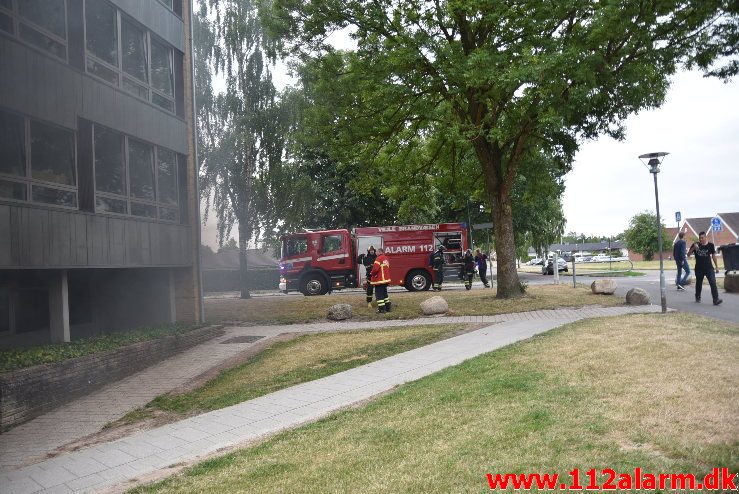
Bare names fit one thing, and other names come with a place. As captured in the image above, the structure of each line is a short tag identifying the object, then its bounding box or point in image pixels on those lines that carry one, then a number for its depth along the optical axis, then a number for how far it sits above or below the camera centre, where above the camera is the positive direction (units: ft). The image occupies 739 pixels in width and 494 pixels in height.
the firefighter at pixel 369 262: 52.90 -0.19
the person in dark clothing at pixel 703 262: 39.73 -1.19
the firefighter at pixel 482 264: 74.64 -1.18
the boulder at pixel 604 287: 52.24 -3.34
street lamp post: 36.58 +5.13
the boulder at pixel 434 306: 47.34 -4.02
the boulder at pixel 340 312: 48.47 -4.27
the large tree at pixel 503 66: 41.86 +14.21
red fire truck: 74.74 +0.80
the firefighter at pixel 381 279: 47.75 -1.60
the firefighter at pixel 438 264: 72.90 -0.92
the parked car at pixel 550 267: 127.13 -3.29
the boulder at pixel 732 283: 48.19 -3.22
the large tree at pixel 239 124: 72.69 +17.75
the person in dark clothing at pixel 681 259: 49.72 -1.14
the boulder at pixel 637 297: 43.60 -3.66
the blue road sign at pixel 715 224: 77.97 +2.70
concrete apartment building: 28.45 +6.27
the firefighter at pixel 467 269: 75.66 -1.76
